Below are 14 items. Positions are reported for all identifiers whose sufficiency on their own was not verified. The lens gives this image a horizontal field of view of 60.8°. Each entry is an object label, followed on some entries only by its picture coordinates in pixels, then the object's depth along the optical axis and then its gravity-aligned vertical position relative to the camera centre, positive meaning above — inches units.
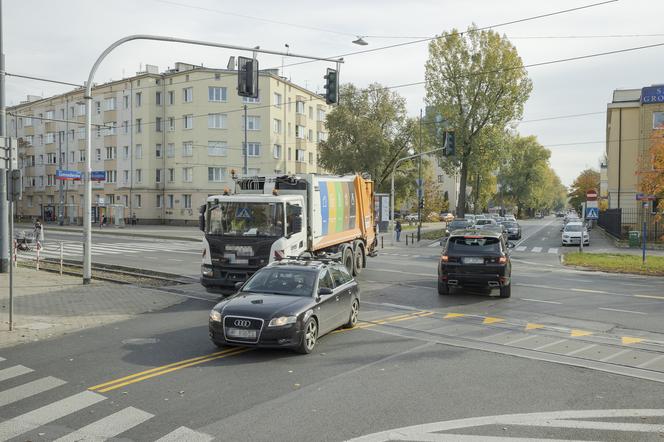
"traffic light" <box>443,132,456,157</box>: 1162.0 +132.5
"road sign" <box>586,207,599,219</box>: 1086.4 -5.4
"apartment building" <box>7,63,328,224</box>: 2221.9 +286.9
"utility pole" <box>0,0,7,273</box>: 723.4 -1.0
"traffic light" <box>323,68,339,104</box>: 666.8 +144.3
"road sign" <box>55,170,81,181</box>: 1363.2 +76.2
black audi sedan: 333.4 -63.0
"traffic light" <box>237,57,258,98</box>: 594.2 +137.9
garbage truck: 534.6 -17.5
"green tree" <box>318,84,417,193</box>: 2085.4 +293.2
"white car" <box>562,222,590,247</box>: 1480.1 -68.8
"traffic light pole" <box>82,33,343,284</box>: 577.6 +108.0
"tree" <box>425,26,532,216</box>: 1777.8 +393.7
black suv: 569.0 -54.2
